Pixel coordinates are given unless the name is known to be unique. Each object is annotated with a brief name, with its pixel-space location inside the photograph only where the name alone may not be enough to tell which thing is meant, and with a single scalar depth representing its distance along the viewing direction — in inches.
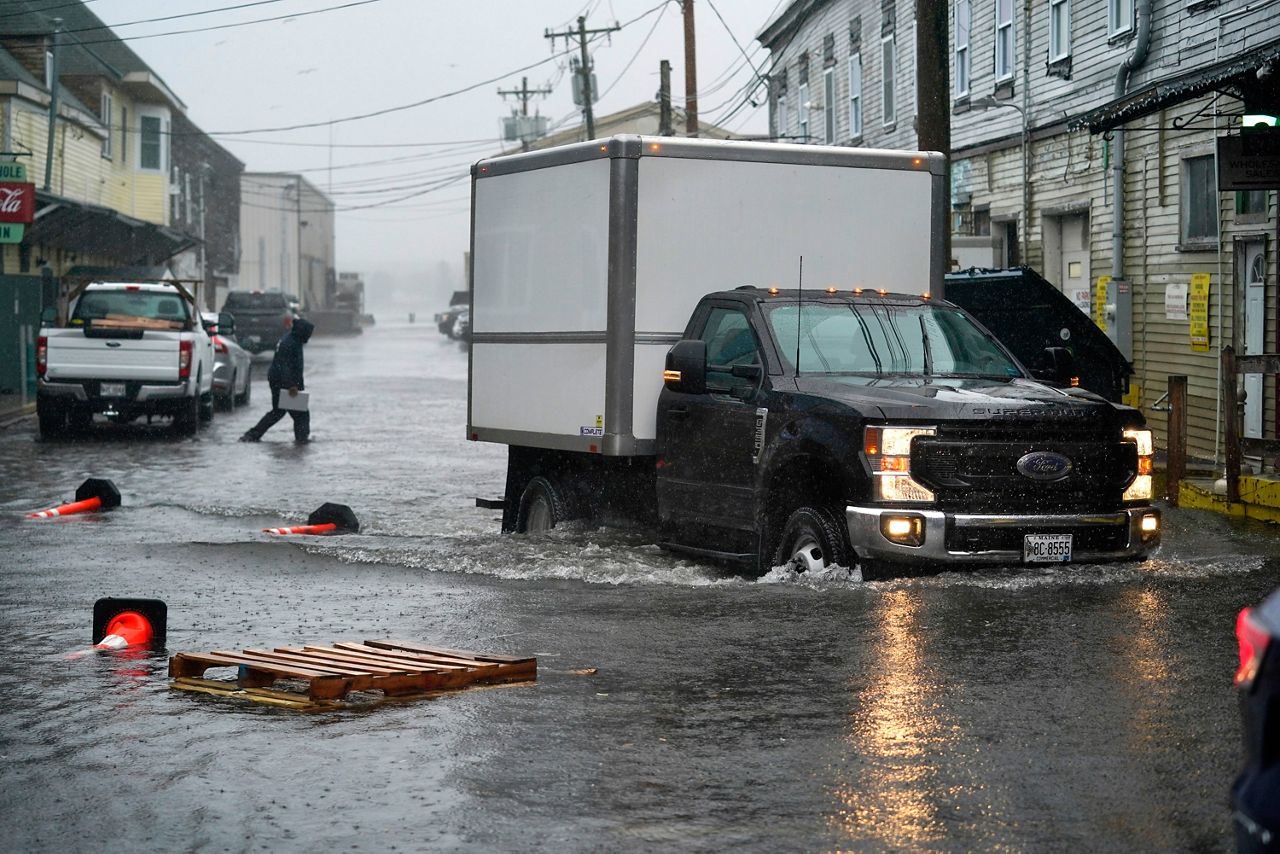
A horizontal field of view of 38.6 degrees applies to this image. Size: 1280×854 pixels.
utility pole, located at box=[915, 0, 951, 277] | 717.3
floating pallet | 292.5
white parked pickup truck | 975.0
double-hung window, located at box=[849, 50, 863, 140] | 1443.2
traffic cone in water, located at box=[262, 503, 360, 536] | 579.5
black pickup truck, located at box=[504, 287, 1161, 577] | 388.2
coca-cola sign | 1192.2
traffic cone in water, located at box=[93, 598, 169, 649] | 351.9
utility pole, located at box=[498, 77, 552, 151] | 3511.3
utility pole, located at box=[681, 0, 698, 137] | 1551.4
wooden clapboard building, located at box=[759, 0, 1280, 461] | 770.2
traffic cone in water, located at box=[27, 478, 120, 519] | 637.9
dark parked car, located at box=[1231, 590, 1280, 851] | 134.2
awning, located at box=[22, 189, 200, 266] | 1456.7
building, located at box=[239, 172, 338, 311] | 3868.1
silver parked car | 1152.2
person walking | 978.1
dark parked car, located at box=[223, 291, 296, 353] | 2190.0
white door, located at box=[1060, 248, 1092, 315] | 992.9
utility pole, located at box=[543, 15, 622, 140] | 2220.7
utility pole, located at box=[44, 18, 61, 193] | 1594.5
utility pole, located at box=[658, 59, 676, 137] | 1846.9
